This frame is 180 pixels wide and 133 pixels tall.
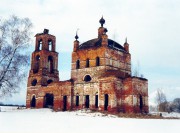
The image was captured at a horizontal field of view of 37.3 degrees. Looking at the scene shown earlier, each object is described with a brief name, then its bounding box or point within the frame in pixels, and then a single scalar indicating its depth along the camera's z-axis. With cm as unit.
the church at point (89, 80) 2755
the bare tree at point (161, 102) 5227
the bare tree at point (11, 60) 2175
